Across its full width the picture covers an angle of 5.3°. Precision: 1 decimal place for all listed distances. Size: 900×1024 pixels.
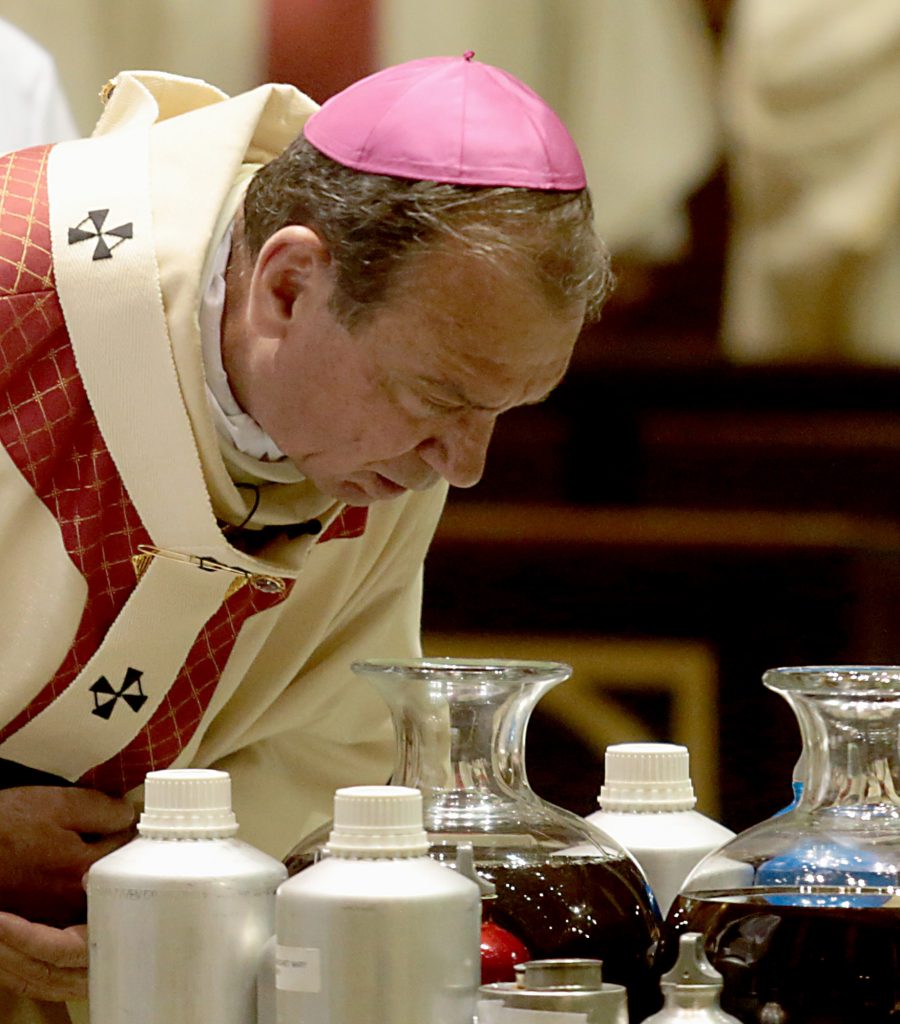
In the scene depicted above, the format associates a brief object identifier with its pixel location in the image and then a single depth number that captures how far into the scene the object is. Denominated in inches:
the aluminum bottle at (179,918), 182.3
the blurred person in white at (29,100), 298.9
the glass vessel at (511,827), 184.4
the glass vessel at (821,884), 181.2
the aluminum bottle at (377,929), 180.2
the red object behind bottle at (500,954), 183.8
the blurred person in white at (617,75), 382.6
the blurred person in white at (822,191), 379.3
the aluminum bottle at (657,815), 191.2
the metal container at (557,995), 180.0
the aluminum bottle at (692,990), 180.2
